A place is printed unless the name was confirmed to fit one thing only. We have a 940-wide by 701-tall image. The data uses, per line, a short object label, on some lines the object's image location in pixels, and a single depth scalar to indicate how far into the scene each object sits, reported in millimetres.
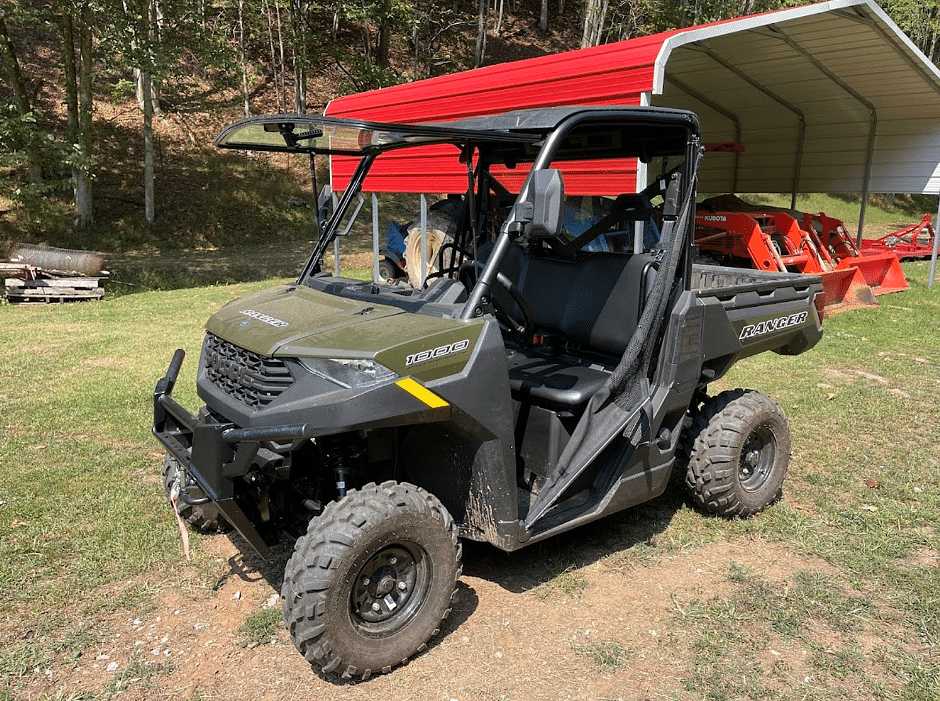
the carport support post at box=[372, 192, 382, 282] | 12094
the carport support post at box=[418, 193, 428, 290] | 10539
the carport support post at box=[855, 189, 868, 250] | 13016
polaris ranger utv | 2895
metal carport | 8555
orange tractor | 10797
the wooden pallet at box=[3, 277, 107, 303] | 11297
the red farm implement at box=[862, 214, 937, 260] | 15508
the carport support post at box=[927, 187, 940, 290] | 12085
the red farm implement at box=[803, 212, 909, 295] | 11453
